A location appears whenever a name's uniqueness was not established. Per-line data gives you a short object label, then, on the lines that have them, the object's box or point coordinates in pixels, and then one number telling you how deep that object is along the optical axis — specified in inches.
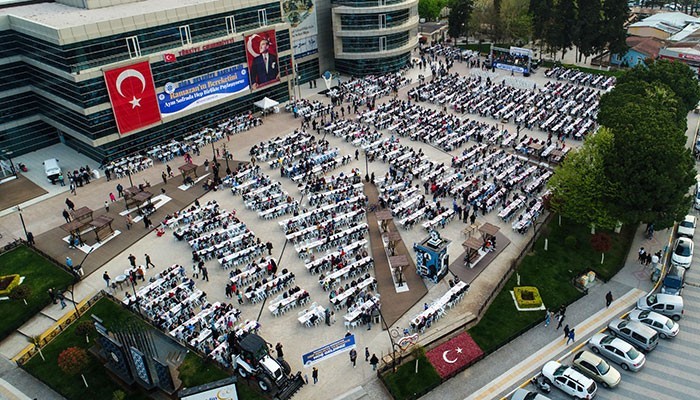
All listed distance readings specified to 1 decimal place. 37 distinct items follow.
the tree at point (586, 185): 1774.1
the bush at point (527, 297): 1576.0
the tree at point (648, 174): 1660.9
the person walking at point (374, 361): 1384.1
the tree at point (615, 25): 3356.3
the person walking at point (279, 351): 1416.1
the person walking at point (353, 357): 1407.5
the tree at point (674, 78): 2400.3
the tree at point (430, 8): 4953.3
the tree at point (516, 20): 3959.2
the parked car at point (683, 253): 1720.0
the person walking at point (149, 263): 1817.8
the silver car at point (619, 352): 1371.8
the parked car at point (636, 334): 1422.2
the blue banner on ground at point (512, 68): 3445.9
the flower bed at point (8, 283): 1722.4
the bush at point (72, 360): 1363.2
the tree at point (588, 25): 3383.4
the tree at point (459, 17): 4143.7
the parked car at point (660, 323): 1470.2
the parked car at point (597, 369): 1331.2
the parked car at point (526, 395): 1269.7
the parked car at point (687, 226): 1861.5
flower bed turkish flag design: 1391.5
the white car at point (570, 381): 1296.8
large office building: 2338.8
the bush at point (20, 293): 1679.0
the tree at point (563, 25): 3477.9
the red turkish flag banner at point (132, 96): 2404.0
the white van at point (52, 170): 2365.5
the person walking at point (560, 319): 1507.5
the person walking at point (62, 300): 1687.7
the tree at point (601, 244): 1744.6
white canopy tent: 2947.8
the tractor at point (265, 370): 1328.7
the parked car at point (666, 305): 1529.3
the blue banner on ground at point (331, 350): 1418.6
